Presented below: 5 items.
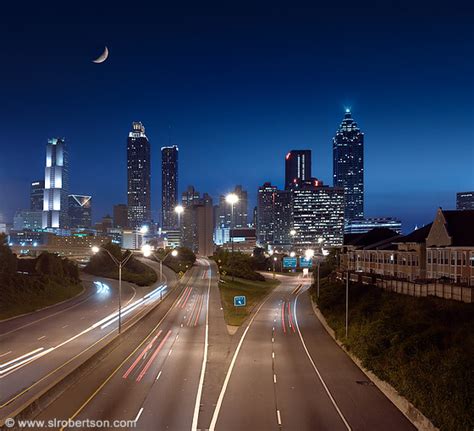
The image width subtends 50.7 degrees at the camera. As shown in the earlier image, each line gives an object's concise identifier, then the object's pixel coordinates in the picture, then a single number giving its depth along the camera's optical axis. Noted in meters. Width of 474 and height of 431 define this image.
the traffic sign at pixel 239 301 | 57.55
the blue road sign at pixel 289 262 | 93.03
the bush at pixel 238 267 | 106.62
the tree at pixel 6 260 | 65.94
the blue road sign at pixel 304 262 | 83.50
